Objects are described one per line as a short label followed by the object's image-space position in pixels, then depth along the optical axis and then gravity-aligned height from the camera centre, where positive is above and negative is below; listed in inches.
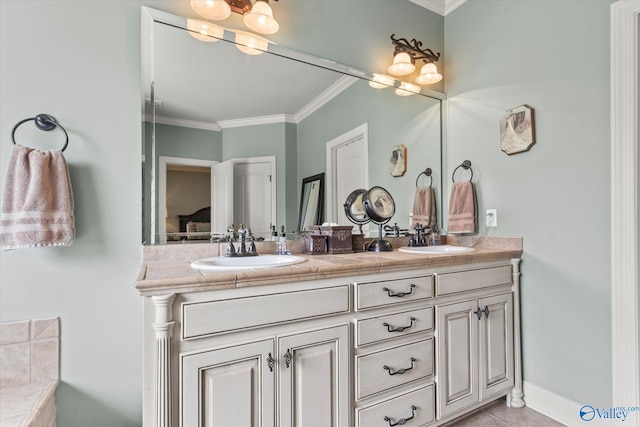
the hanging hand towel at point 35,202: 44.7 +1.5
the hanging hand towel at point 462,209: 80.8 +0.2
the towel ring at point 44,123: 48.1 +14.1
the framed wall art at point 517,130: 70.7 +18.6
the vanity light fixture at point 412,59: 82.2 +40.6
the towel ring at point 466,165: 85.0 +12.2
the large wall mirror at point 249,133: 57.7 +17.0
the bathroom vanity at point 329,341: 37.8 -19.7
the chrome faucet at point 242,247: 58.2 -6.8
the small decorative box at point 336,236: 65.9 -5.6
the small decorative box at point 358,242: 71.1 -7.2
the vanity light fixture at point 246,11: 58.6 +38.7
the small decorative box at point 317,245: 65.4 -7.2
